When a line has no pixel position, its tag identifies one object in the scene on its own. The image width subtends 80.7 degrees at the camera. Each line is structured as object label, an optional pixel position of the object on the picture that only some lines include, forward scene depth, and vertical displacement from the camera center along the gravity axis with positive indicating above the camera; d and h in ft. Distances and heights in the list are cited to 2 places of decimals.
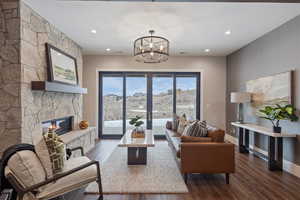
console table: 10.92 -3.14
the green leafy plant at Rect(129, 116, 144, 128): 13.82 -1.77
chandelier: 11.78 +3.35
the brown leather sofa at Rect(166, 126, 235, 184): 9.56 -3.17
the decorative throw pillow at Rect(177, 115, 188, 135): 15.26 -2.16
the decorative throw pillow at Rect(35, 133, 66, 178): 6.77 -2.10
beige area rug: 8.96 -4.56
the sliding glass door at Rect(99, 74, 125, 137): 21.47 -0.66
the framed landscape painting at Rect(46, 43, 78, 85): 12.14 +2.59
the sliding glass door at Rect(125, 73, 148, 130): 21.49 +0.44
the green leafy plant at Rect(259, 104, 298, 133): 10.81 -0.89
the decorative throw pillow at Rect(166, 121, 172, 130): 17.80 -2.59
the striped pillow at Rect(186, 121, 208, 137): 10.98 -1.94
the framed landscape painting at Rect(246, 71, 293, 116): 11.73 +0.71
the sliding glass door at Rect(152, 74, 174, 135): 21.52 -0.05
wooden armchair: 5.86 -2.83
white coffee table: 11.95 -3.74
